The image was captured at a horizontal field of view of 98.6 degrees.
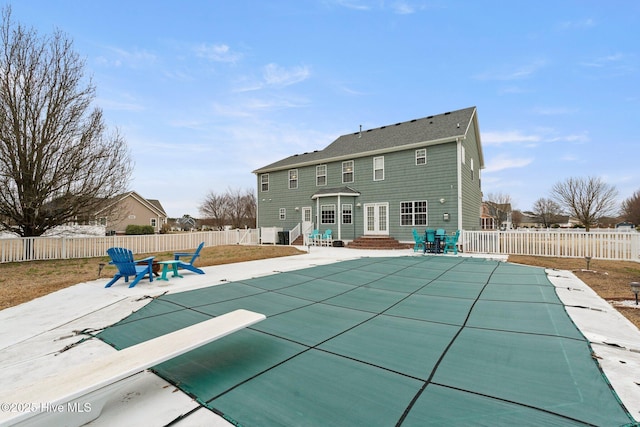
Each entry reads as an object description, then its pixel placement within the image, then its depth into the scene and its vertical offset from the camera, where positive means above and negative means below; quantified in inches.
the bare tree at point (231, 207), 1809.8 +95.2
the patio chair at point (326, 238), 679.1 -46.4
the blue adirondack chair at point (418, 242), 517.3 -42.9
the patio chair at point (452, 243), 482.2 -42.6
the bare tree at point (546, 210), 1774.1 +55.7
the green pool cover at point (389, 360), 77.8 -55.4
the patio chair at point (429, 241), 504.4 -40.3
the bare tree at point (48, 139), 442.0 +143.6
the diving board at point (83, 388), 62.4 -42.3
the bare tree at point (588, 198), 1003.3 +74.1
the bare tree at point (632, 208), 1525.6 +50.6
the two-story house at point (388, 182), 584.7 +94.3
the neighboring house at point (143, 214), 1240.6 +40.3
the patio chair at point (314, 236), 702.8 -41.1
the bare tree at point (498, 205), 1611.7 +80.7
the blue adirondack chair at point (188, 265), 290.7 -45.5
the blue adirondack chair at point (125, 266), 250.5 -41.2
